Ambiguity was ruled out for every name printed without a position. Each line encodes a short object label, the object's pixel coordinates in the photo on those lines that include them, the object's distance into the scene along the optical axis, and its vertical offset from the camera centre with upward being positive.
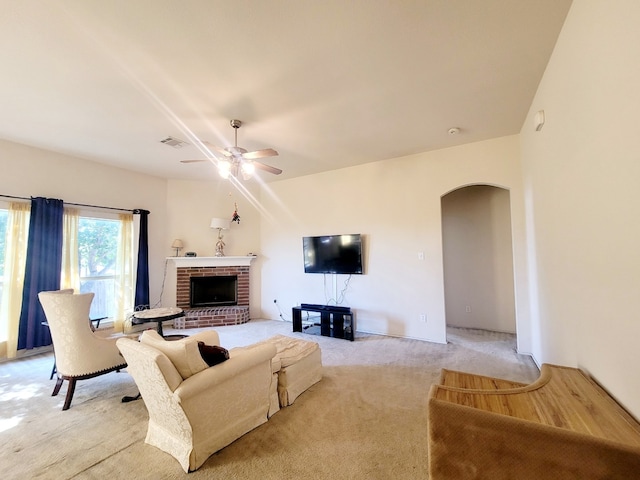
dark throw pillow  1.97 -0.68
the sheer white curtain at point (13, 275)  3.66 -0.18
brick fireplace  5.28 -0.66
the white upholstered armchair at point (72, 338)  2.56 -0.72
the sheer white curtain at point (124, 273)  4.77 -0.22
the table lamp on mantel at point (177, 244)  5.45 +0.30
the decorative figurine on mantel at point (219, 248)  5.78 +0.23
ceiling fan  3.05 +1.13
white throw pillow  1.85 -0.64
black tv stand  4.46 -1.08
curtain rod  3.76 +0.89
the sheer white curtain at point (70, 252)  4.16 +0.14
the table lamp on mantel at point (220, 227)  5.54 +0.64
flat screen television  4.82 +0.06
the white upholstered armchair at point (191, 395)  1.75 -0.93
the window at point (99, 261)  4.48 +0.00
